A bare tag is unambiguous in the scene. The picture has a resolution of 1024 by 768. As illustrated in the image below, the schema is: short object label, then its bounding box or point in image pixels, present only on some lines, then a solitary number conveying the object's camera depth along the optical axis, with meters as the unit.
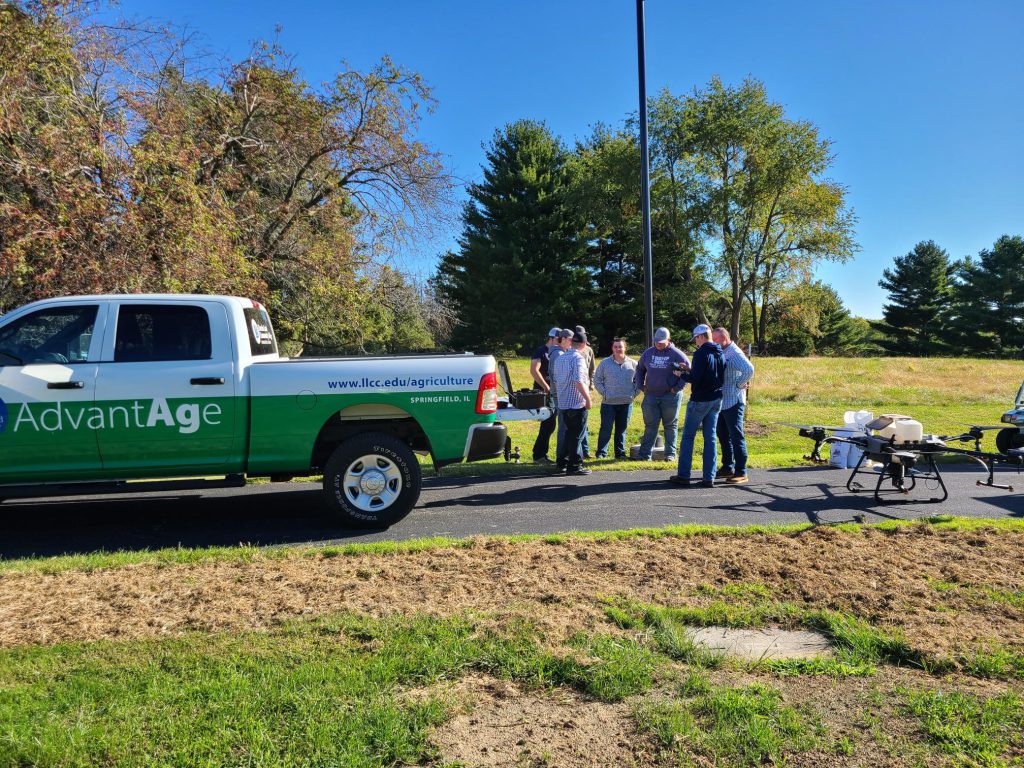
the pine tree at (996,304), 50.88
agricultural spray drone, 7.32
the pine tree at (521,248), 39.28
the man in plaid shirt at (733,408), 8.65
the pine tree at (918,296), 57.72
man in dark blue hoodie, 8.14
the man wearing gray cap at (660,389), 9.75
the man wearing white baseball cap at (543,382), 10.11
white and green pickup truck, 5.76
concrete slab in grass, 3.59
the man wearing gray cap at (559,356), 9.34
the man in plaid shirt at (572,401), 8.98
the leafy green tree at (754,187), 37.31
